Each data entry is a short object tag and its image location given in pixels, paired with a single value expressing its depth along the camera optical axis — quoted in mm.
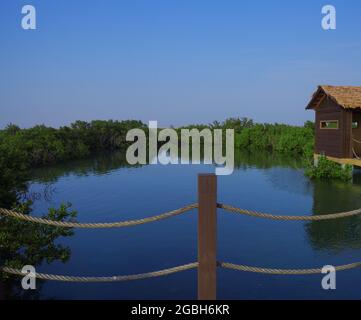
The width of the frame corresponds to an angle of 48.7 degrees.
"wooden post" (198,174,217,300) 3572
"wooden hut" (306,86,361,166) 18312
